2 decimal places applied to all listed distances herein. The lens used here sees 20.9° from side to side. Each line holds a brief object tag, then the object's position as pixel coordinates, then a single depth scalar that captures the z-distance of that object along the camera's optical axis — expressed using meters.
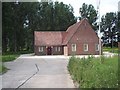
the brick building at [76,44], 67.56
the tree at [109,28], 105.62
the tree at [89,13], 97.75
